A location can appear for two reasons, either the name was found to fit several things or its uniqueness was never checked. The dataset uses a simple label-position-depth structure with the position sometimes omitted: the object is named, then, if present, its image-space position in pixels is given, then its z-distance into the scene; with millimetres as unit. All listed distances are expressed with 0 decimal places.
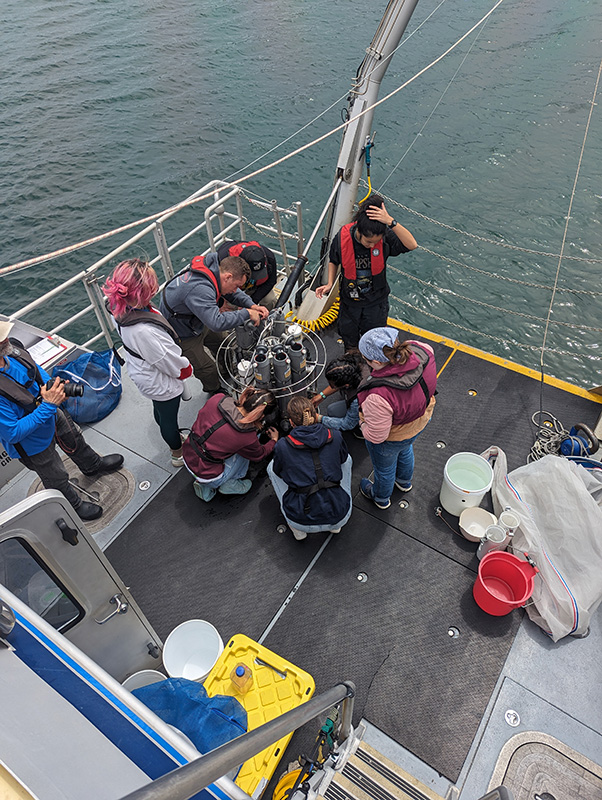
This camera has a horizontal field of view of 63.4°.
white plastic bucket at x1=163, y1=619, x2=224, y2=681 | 3053
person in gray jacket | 3664
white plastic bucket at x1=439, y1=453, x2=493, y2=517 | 3691
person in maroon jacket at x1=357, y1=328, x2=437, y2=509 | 2996
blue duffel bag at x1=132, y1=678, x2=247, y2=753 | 2023
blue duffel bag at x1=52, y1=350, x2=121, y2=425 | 4578
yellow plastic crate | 2736
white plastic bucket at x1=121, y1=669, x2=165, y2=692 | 2477
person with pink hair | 3045
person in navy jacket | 3260
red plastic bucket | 3209
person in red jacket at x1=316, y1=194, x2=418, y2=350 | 3871
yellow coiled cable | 5578
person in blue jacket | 3041
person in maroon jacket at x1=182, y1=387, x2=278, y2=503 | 3641
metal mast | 4316
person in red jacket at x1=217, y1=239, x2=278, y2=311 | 3982
